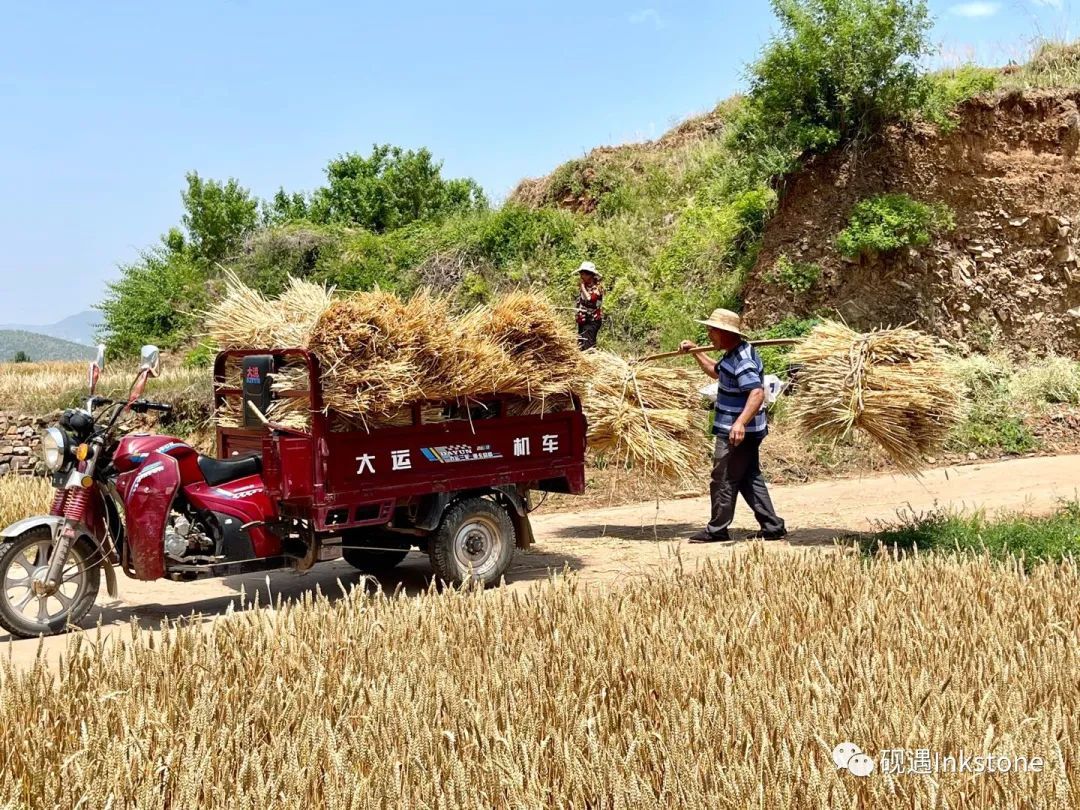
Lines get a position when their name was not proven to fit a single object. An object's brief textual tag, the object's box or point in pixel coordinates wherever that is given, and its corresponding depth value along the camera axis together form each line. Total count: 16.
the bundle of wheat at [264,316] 6.94
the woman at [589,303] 12.13
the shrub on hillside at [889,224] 15.40
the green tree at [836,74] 15.07
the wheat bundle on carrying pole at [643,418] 8.38
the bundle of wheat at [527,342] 7.09
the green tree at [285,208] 34.88
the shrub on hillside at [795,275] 16.03
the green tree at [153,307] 25.86
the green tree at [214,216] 36.44
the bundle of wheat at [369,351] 6.29
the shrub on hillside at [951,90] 15.66
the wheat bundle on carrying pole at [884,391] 7.50
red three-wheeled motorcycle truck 6.20
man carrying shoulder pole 8.34
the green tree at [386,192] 36.75
